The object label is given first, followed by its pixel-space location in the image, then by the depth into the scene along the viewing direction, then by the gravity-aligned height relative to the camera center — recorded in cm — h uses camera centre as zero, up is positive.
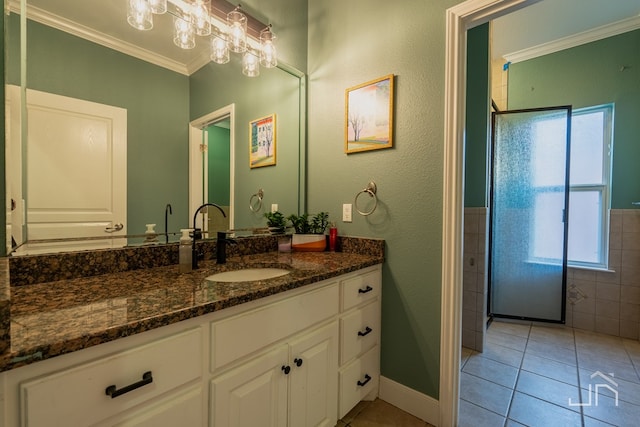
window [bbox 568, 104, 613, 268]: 263 +26
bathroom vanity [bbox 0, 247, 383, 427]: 58 -39
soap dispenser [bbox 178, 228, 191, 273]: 118 -21
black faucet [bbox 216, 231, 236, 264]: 141 -21
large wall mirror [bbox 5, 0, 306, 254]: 97 +34
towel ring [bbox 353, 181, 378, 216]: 168 +11
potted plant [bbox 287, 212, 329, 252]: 179 -16
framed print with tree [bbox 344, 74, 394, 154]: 162 +57
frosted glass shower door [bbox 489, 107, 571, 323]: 267 -2
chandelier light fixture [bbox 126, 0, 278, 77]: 127 +98
